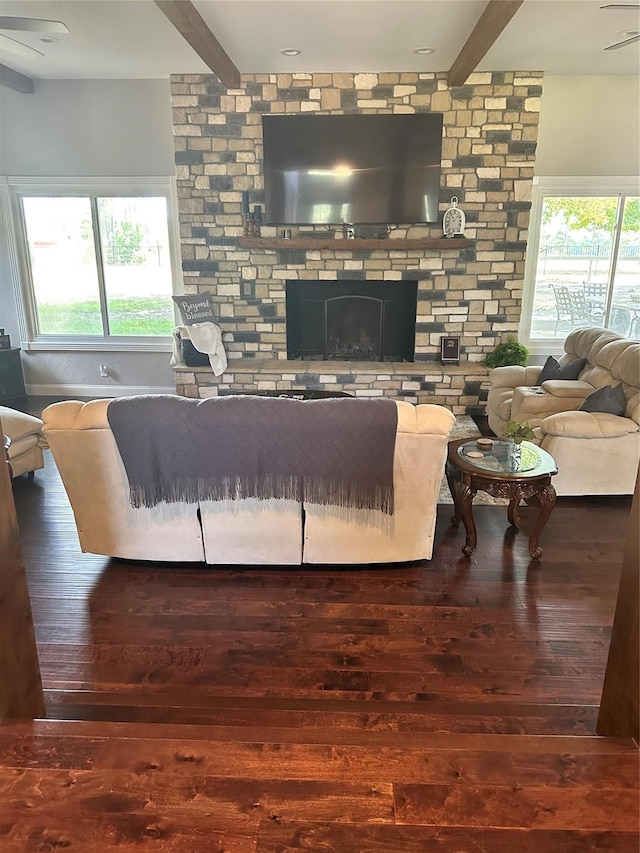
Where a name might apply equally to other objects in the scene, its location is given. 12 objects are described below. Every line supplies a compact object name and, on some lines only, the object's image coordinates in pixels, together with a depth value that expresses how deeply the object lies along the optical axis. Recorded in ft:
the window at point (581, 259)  20.48
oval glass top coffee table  10.51
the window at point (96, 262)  21.03
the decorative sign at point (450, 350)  20.36
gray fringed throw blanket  9.28
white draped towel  19.89
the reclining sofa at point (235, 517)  9.57
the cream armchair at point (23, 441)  13.94
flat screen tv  18.83
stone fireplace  18.67
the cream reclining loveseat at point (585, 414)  12.91
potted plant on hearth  19.88
